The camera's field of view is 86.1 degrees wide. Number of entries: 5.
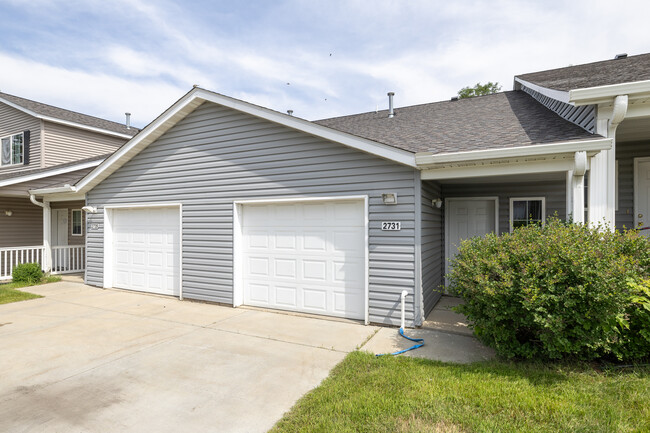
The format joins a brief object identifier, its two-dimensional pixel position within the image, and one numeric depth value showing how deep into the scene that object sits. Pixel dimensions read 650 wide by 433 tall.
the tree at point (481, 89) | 21.80
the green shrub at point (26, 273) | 9.25
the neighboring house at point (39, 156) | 11.84
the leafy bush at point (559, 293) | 3.35
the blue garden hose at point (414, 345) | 4.34
